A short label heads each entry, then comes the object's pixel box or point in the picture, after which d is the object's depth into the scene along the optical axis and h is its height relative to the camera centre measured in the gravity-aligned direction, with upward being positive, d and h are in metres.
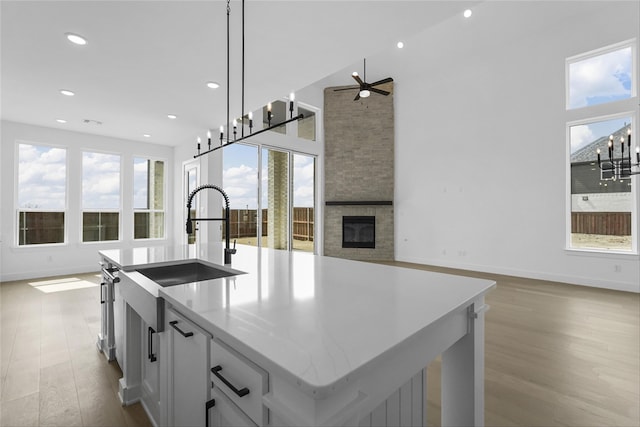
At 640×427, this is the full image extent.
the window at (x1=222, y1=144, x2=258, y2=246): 6.11 +0.49
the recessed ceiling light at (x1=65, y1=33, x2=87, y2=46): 2.75 +1.61
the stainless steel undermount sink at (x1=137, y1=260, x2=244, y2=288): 1.94 -0.40
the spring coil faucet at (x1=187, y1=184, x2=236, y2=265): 1.86 -0.15
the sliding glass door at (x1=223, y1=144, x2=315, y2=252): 6.22 +0.40
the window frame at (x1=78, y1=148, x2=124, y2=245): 5.91 +0.09
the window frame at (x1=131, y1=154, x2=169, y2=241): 6.55 +0.12
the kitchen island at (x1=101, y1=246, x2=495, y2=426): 0.67 -0.34
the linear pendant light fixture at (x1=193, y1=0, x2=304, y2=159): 2.02 +0.77
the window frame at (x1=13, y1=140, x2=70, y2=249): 5.27 +0.14
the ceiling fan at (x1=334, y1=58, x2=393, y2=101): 5.36 +2.25
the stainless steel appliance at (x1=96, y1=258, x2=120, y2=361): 2.31 -0.81
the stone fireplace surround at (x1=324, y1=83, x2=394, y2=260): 7.61 +1.28
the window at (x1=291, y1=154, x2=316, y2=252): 7.43 +0.30
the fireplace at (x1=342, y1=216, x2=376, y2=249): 7.66 -0.47
